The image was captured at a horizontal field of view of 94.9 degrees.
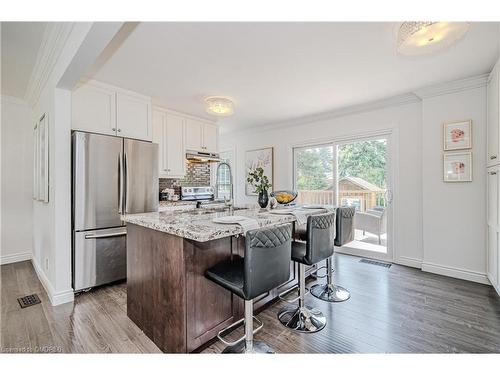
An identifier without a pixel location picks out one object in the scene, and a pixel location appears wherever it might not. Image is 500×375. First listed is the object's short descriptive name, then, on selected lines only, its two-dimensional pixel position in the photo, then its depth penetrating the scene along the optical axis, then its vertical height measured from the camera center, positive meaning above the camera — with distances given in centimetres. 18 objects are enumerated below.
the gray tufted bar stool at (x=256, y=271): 134 -55
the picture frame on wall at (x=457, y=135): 291 +66
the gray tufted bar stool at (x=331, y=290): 246 -118
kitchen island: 152 -67
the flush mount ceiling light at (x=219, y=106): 315 +112
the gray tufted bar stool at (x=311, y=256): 186 -59
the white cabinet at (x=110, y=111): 279 +101
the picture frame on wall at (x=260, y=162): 515 +59
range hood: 431 +59
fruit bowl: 281 -12
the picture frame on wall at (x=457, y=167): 291 +25
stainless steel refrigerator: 256 -14
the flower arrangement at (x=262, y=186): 249 +1
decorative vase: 256 -13
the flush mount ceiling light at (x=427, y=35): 148 +102
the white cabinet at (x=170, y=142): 385 +78
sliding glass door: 373 +4
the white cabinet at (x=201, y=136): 430 +101
